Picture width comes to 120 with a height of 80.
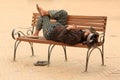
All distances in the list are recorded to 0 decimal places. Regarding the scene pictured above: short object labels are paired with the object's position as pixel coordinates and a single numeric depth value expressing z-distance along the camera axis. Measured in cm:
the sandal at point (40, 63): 1309
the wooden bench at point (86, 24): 1276
